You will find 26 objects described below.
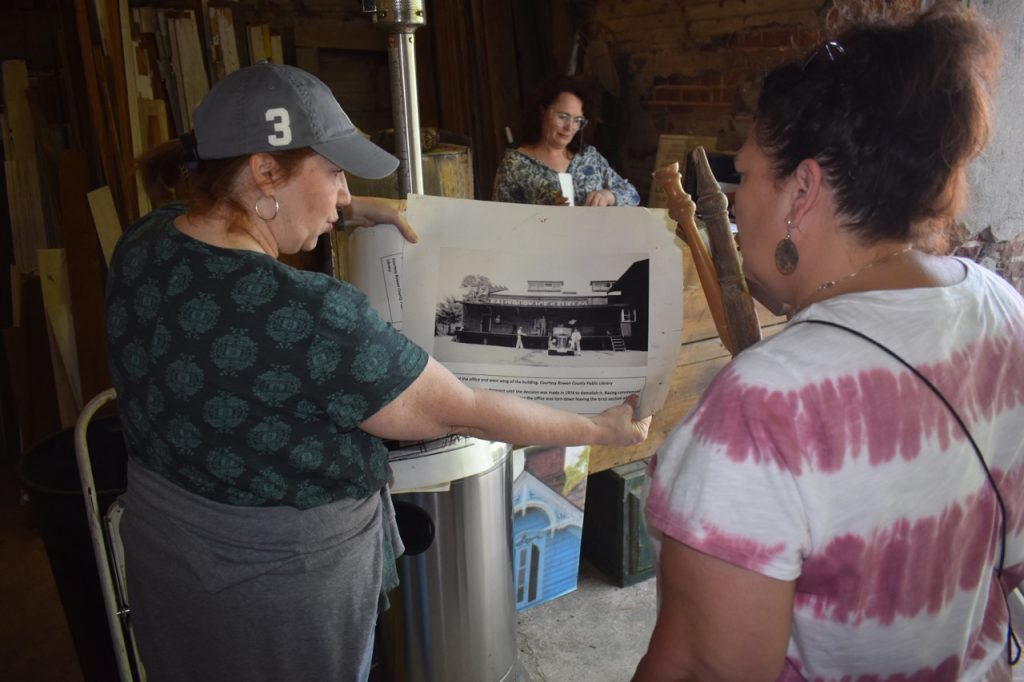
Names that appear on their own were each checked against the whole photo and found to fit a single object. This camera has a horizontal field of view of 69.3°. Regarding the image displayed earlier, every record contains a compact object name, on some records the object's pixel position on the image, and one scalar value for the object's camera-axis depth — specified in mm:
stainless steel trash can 1684
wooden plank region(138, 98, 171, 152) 3215
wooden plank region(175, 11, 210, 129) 3443
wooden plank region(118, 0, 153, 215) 3094
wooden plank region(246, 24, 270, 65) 3943
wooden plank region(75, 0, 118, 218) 3020
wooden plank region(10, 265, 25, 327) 3182
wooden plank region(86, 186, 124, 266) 3008
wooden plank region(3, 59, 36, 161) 3318
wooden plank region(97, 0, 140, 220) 3048
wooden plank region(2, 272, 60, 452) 3207
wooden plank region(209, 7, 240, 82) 3545
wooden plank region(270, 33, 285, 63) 4078
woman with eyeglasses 3215
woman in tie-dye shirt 675
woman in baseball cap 961
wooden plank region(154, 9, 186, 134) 3412
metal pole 1381
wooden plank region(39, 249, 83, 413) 3039
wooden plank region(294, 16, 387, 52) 4352
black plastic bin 1586
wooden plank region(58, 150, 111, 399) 3010
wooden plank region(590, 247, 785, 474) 2322
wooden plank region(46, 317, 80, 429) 3100
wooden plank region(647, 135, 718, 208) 3760
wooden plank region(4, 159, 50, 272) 3385
